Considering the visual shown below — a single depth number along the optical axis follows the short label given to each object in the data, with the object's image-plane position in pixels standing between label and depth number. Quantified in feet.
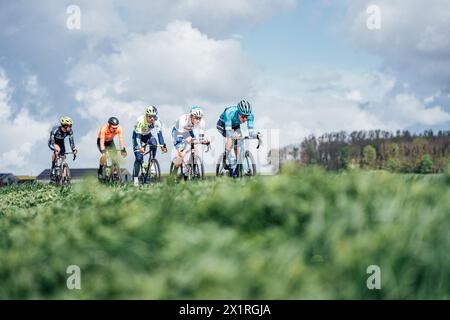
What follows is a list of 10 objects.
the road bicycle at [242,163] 62.80
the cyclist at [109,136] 74.74
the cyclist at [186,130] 66.23
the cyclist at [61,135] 82.64
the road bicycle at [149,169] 73.87
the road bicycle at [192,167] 67.87
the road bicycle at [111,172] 76.69
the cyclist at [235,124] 63.10
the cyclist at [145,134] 72.08
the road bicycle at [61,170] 84.23
